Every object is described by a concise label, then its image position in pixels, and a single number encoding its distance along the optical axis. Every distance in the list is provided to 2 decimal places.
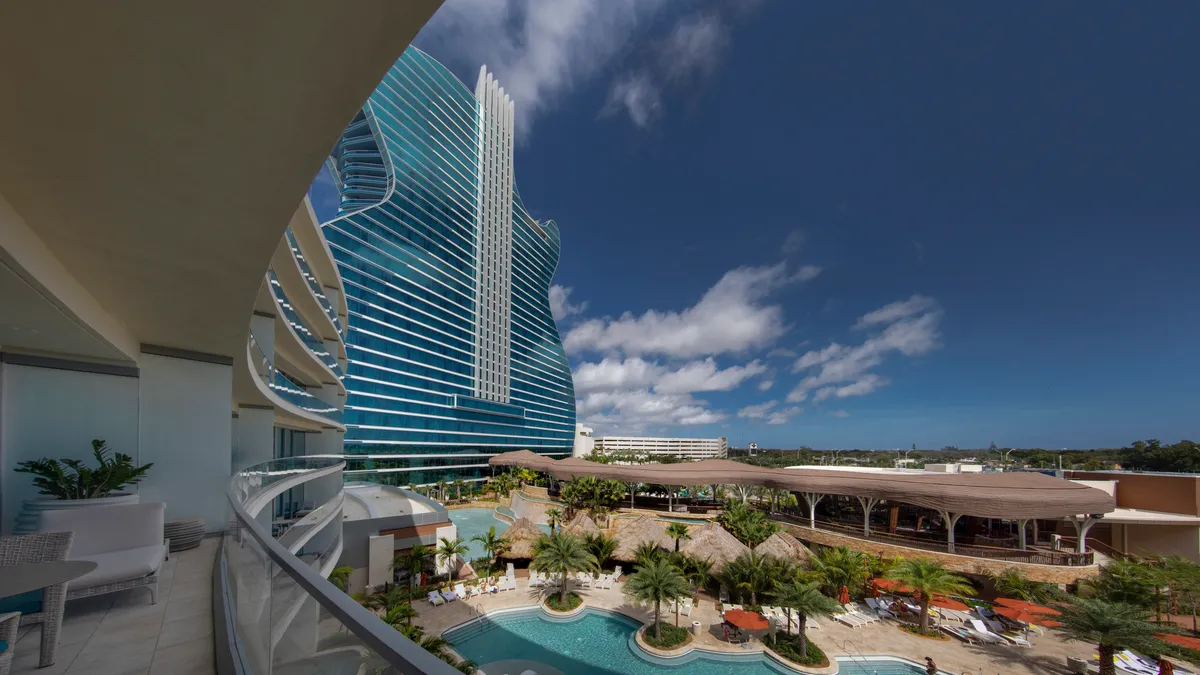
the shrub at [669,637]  16.45
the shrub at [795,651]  15.38
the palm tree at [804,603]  15.52
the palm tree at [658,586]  16.88
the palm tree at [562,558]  19.76
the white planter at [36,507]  6.59
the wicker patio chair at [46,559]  3.86
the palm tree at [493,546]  24.03
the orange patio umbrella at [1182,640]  14.54
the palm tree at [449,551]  21.93
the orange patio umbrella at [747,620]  16.40
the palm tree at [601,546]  23.31
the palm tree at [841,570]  20.36
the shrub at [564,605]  19.32
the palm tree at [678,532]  24.55
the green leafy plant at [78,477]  7.12
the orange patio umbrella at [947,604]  18.44
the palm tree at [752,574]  19.36
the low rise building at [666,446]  176.38
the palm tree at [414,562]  20.80
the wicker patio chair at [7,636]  3.25
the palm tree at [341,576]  15.34
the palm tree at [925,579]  17.09
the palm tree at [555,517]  29.21
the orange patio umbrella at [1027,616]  16.75
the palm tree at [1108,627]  13.67
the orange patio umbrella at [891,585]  20.39
